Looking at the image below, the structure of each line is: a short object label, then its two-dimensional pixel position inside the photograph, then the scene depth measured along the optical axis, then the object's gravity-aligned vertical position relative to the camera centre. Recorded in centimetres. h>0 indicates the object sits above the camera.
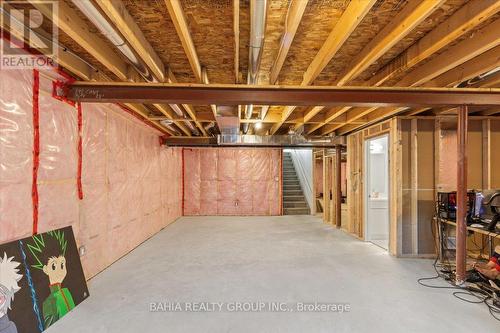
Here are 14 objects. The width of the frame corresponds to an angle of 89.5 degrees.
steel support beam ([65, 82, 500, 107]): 253 +76
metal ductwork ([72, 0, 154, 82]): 143 +91
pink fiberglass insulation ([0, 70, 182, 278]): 201 -5
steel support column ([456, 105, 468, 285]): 287 -39
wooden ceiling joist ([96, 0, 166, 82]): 151 +95
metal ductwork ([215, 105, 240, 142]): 330 +71
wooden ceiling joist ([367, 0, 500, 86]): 157 +99
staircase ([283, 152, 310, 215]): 784 -87
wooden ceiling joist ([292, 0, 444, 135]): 152 +96
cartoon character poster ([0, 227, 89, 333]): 188 -96
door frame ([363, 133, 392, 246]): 479 -30
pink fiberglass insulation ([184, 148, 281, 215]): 761 -40
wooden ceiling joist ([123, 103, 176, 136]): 370 +91
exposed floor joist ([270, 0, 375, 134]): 152 +96
